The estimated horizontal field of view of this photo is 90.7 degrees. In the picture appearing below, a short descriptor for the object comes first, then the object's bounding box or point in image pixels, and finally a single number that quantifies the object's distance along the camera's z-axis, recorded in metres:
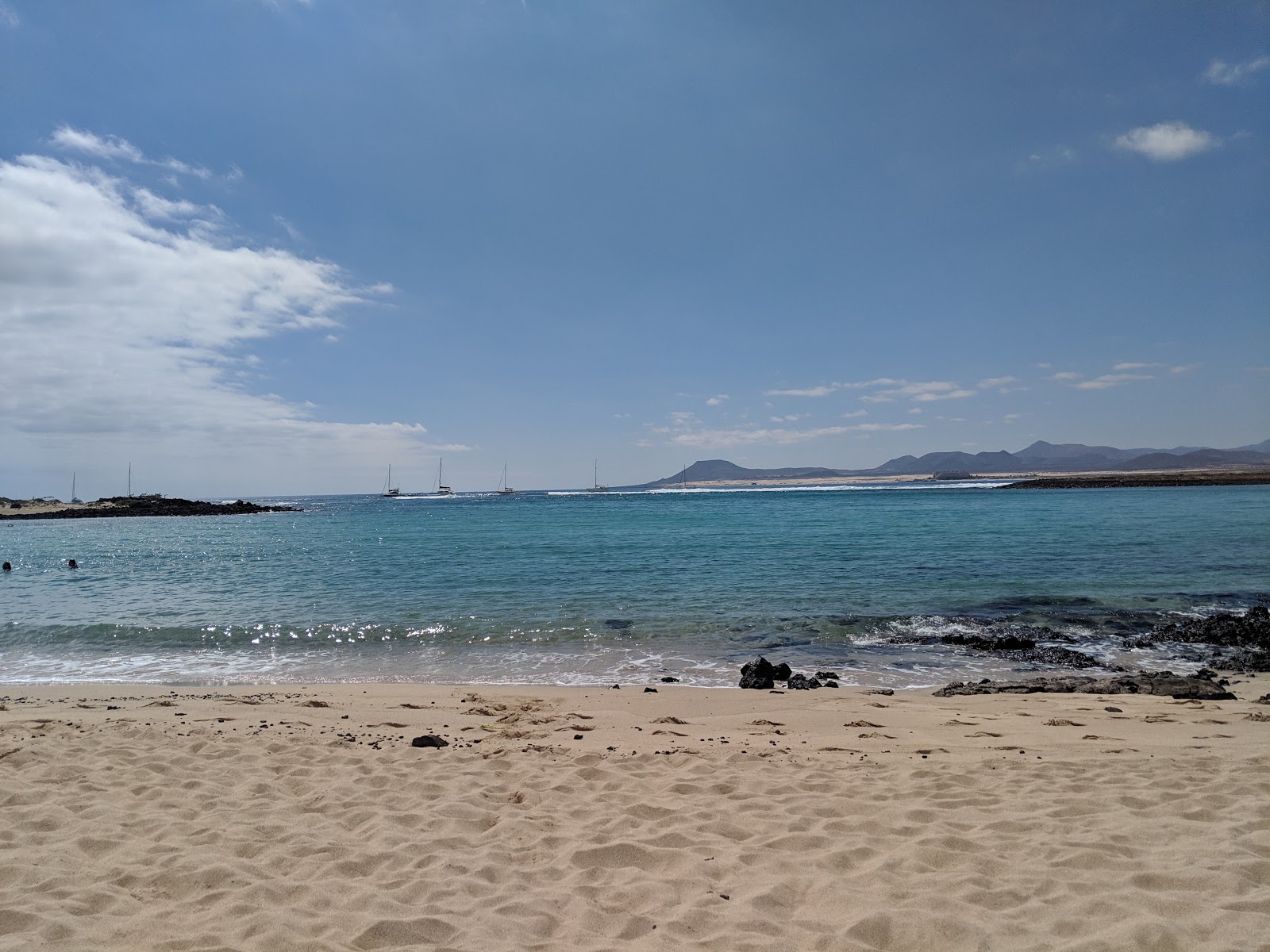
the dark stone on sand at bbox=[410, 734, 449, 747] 7.50
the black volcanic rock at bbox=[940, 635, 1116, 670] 12.72
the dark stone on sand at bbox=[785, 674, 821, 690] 10.82
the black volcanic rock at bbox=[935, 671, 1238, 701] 9.62
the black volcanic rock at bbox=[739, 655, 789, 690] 11.00
